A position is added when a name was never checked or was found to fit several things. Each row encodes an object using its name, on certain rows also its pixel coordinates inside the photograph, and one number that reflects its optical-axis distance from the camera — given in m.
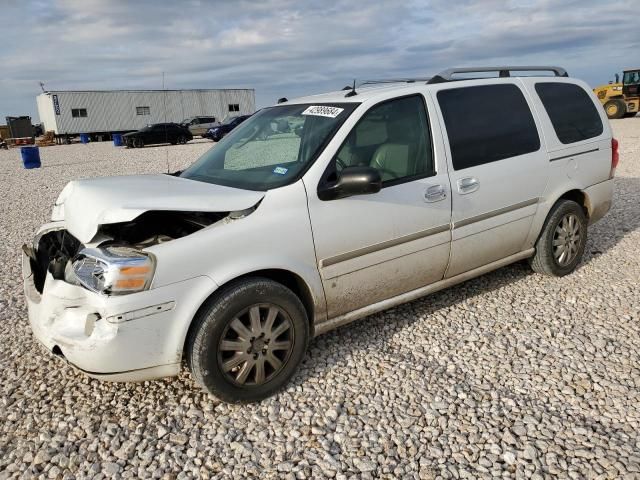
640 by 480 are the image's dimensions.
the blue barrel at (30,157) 19.12
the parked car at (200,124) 35.88
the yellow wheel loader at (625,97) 28.05
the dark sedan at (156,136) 29.16
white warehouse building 38.16
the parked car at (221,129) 31.17
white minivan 2.83
